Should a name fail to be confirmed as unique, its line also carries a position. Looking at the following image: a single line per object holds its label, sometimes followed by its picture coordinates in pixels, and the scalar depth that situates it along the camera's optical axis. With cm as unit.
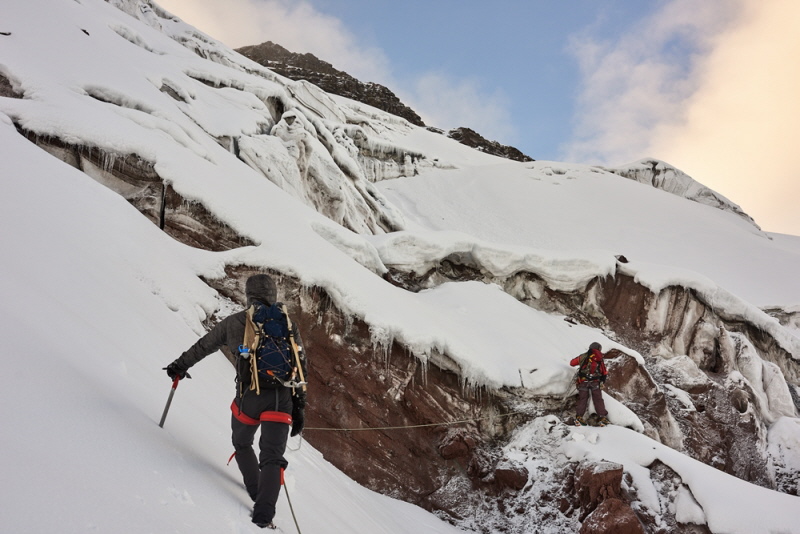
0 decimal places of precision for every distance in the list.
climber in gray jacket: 300
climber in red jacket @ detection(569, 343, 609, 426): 889
